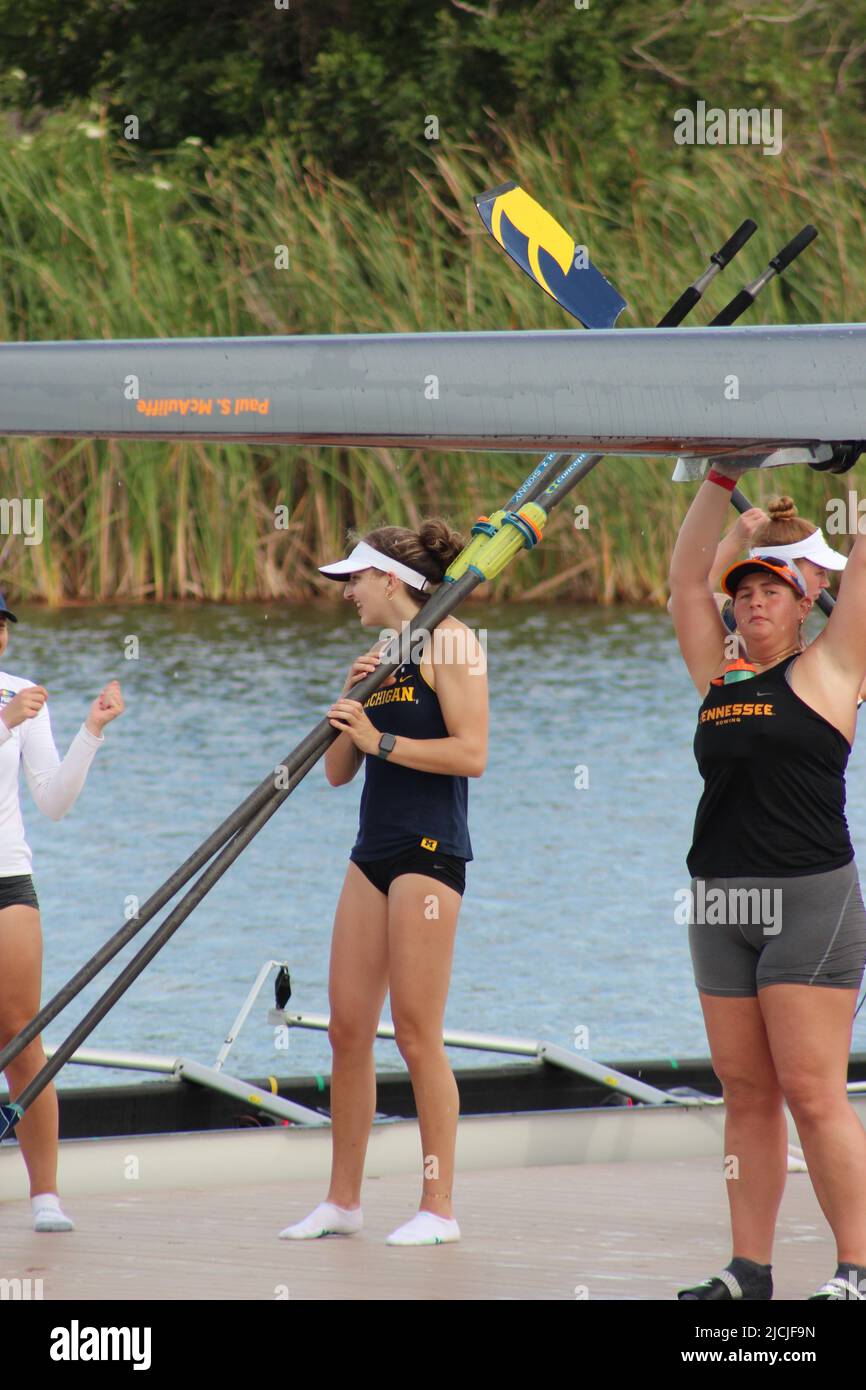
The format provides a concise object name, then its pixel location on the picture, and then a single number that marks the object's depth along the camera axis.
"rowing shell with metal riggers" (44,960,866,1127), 12.75
